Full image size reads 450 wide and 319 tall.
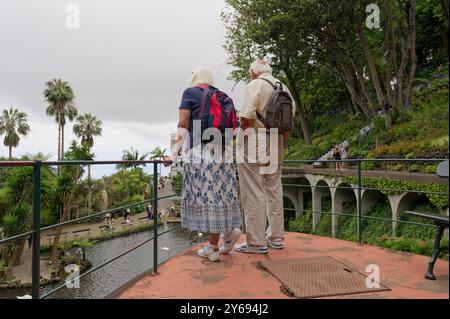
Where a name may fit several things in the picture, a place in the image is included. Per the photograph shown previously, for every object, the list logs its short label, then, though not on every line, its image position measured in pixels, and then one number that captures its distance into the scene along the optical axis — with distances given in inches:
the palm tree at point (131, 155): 2128.9
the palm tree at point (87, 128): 1998.2
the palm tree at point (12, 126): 1715.1
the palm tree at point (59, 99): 1543.4
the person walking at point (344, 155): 747.4
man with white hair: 136.2
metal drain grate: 99.4
